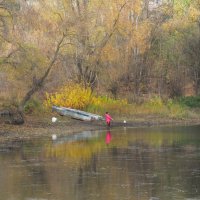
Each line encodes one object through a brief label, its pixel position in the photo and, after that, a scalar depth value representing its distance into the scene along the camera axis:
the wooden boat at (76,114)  50.66
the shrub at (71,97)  53.41
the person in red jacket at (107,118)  48.47
